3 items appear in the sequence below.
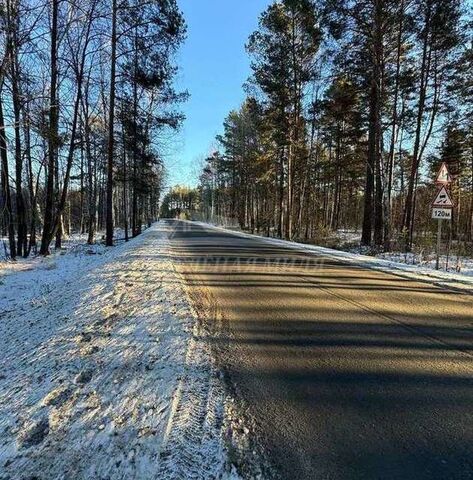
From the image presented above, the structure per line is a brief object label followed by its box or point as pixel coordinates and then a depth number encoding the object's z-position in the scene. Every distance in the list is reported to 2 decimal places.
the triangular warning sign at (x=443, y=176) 10.09
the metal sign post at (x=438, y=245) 10.22
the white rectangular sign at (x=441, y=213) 10.00
